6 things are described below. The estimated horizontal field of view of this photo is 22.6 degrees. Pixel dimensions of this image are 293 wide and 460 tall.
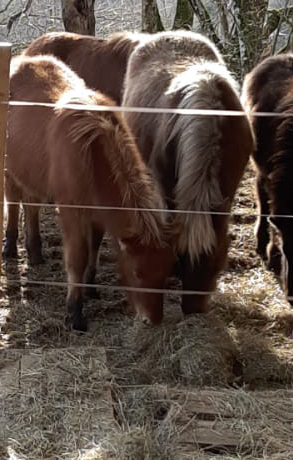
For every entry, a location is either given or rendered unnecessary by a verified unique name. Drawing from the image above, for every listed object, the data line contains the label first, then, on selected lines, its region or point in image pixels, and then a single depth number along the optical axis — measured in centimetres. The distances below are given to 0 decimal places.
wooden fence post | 287
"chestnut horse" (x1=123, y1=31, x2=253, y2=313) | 438
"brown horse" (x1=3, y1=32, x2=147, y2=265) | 678
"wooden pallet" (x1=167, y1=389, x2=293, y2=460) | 316
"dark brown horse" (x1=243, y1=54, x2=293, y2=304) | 494
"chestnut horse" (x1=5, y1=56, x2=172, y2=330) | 423
